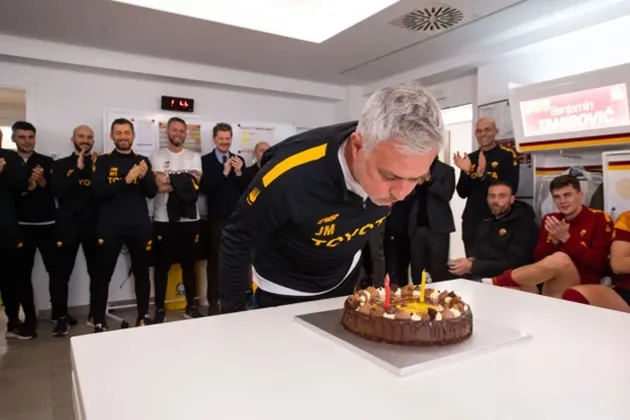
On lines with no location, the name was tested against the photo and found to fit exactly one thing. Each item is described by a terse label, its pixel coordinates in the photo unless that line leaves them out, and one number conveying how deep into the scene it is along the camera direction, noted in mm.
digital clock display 4636
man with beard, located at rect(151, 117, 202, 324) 3990
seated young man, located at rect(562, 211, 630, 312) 2514
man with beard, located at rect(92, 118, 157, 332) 3566
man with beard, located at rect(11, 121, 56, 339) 3633
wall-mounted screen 2944
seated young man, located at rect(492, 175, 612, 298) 2824
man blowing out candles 1058
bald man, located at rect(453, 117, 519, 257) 3705
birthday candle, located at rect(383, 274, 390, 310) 1065
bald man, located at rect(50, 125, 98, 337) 3713
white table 706
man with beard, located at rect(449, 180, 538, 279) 3135
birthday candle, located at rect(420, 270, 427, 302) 1182
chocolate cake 954
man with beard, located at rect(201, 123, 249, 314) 4301
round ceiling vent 3309
